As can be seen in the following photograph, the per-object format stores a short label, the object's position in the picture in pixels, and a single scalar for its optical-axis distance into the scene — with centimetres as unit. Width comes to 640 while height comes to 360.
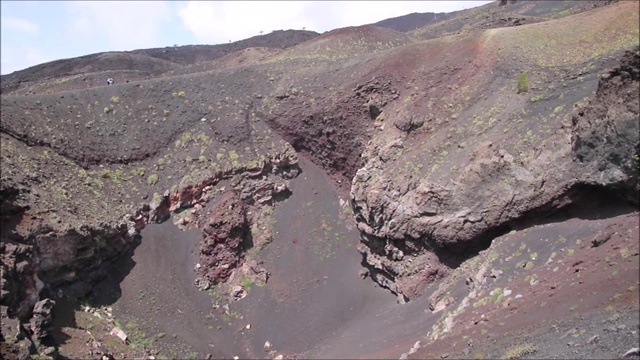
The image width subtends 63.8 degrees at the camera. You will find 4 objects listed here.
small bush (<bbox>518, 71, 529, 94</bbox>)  2448
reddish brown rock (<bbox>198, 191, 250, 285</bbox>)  2953
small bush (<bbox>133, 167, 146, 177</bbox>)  3247
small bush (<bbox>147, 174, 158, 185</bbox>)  3192
